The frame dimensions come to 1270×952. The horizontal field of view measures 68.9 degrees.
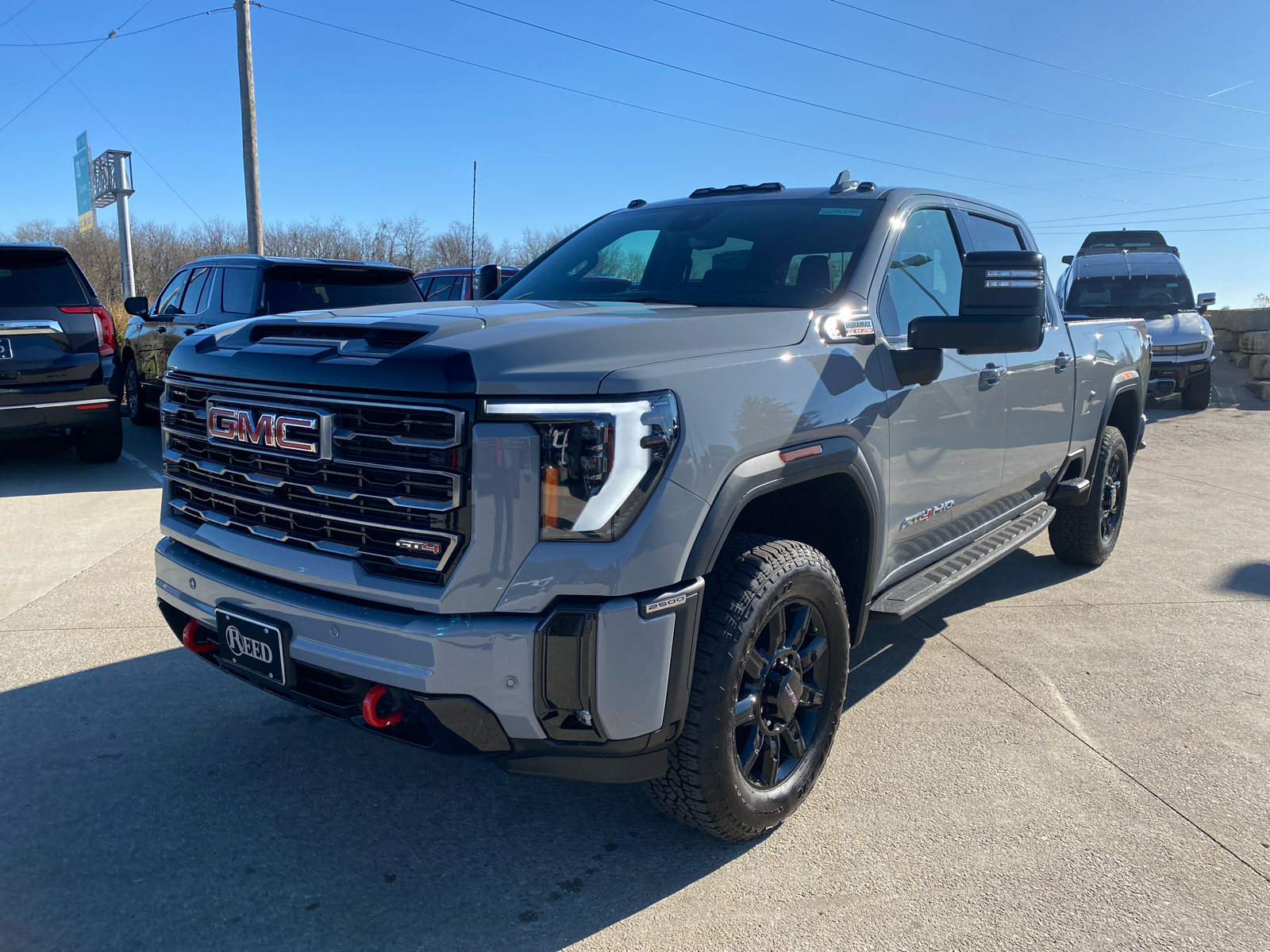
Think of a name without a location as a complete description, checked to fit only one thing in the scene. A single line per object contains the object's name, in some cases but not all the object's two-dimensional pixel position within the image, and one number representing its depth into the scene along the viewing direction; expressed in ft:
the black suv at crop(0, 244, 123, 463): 22.79
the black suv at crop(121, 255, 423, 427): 25.04
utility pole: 49.83
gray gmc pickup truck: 6.86
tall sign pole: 65.00
